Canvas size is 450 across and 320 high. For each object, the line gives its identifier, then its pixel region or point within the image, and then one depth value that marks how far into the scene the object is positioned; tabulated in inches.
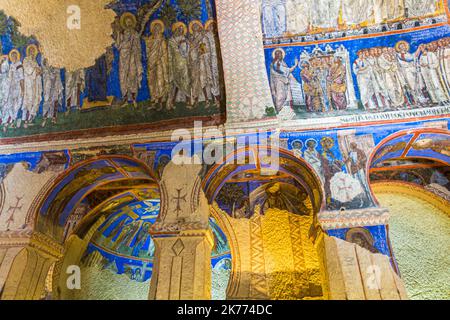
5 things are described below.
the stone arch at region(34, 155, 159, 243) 242.4
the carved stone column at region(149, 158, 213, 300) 196.9
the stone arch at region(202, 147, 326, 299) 231.0
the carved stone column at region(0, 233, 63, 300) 211.9
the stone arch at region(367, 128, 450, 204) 227.9
